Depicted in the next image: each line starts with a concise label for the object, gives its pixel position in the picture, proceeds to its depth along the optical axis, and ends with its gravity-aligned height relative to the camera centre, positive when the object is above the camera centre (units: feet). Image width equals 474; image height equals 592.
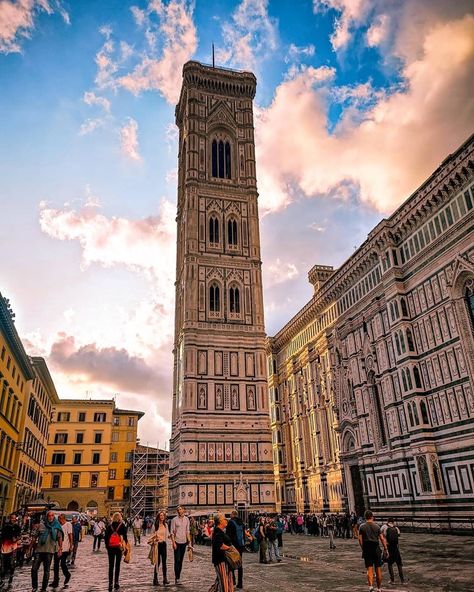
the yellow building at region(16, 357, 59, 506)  134.72 +27.06
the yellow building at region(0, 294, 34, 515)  101.71 +28.10
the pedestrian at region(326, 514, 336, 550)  74.55 -4.01
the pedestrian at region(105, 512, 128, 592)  36.94 -1.35
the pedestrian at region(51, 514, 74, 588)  41.32 -2.36
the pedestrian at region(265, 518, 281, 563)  57.72 -2.49
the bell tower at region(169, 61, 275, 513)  144.46 +66.44
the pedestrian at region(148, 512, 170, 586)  40.16 -1.72
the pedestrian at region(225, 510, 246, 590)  37.93 -1.31
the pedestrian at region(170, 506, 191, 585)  40.04 -1.45
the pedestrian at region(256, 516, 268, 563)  57.67 -2.97
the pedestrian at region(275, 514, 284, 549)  62.26 -1.67
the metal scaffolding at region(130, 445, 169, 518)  223.71 +18.90
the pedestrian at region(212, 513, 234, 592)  27.86 -2.18
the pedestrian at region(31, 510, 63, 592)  38.01 -1.64
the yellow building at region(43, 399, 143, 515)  209.05 +28.45
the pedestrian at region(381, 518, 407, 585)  41.24 -2.68
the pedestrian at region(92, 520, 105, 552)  90.33 -1.35
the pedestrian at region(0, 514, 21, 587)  43.47 -1.63
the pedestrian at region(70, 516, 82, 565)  65.57 -1.89
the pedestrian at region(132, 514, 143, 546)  108.27 -2.04
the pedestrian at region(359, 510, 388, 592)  35.83 -2.41
